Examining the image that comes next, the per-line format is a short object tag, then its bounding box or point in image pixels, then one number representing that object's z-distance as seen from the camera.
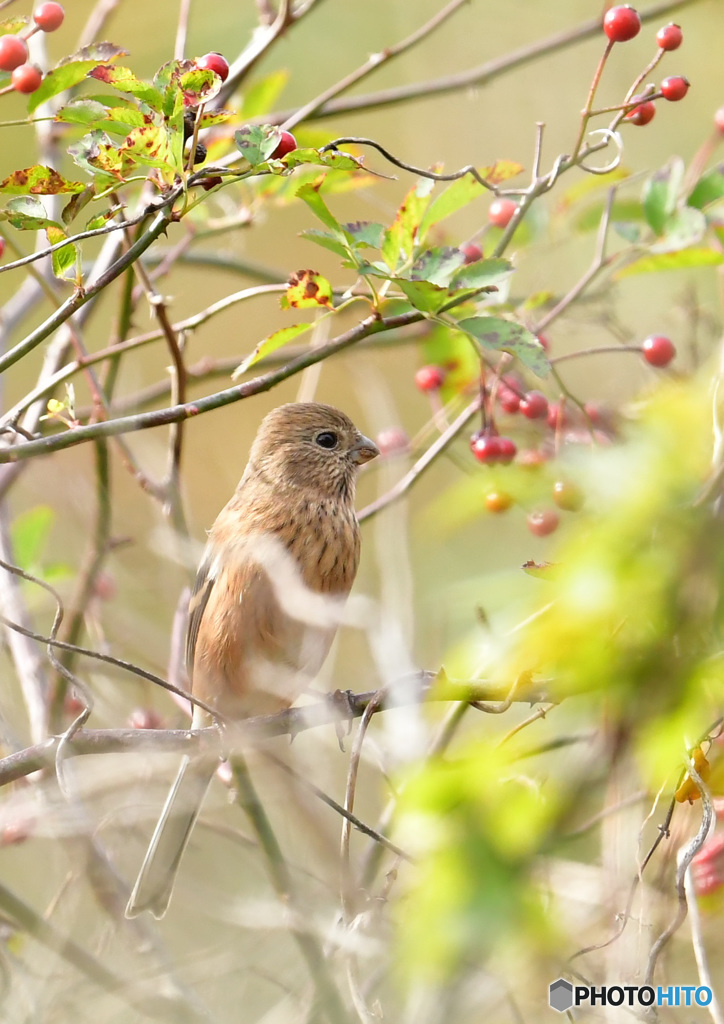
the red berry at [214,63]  5.33
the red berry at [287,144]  5.32
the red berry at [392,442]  9.20
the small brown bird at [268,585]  8.39
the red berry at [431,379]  8.56
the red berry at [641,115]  6.44
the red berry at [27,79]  5.52
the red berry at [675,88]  6.14
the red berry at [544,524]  7.56
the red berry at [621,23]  6.10
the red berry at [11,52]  5.55
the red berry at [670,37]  6.29
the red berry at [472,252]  7.30
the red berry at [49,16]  5.74
